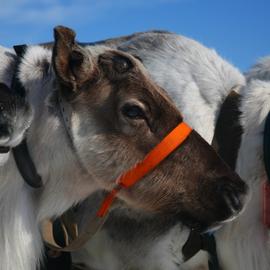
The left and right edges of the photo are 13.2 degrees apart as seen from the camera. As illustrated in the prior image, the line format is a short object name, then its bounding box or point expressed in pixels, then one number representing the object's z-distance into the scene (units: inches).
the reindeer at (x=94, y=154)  272.5
